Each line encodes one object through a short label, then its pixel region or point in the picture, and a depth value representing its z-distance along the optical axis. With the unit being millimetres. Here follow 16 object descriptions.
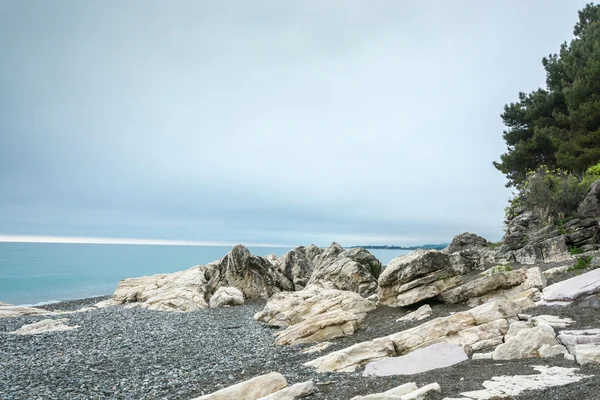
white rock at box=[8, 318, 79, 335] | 19016
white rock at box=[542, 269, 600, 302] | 12047
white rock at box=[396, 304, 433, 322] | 15297
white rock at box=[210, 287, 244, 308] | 28938
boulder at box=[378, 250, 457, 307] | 17469
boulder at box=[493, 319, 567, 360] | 8688
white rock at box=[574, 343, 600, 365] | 7562
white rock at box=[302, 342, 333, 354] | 13344
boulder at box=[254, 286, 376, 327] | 18688
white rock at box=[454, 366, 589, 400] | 6539
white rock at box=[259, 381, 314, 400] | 7656
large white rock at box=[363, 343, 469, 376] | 9367
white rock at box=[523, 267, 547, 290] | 14195
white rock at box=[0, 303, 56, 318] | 24769
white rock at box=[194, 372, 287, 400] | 7980
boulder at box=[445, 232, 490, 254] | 30473
